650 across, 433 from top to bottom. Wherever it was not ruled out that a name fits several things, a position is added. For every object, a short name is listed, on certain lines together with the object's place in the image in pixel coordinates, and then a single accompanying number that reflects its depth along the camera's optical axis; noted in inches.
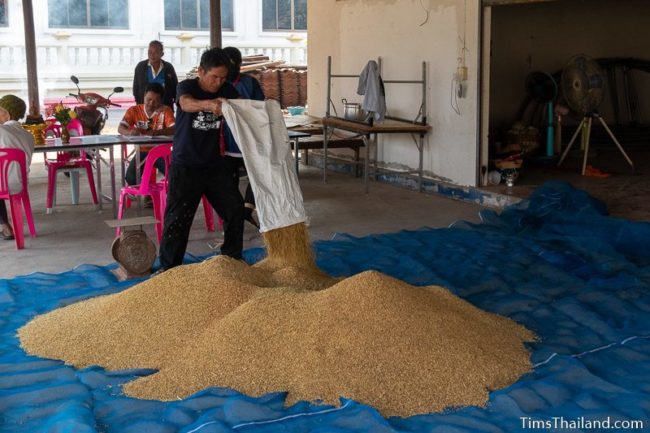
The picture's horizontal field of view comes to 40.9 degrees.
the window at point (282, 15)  768.3
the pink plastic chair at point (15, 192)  242.5
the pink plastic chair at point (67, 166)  295.6
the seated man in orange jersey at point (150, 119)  277.9
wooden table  333.1
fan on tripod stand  352.2
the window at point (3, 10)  654.5
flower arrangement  274.5
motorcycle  368.5
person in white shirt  245.8
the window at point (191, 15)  730.2
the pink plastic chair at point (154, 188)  246.8
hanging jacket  346.9
